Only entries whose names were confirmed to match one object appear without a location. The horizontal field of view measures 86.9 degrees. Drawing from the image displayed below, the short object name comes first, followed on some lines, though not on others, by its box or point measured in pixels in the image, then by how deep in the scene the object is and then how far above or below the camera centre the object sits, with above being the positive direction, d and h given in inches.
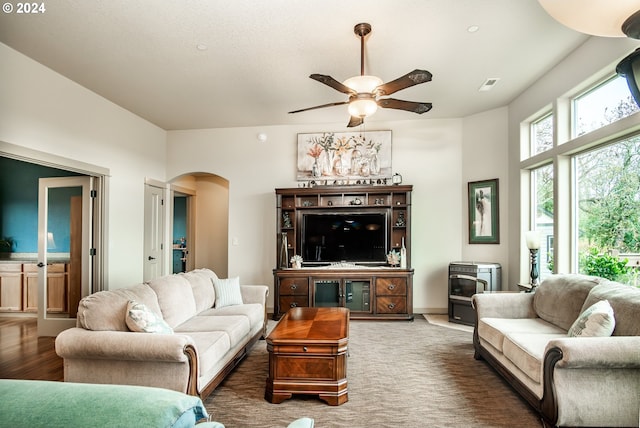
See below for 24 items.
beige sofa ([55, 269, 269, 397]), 89.1 -37.1
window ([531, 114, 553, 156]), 164.5 +42.0
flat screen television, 211.9 -12.4
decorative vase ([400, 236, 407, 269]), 203.6 -24.7
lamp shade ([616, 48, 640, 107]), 35.8 +15.9
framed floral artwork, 220.4 +40.2
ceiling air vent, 161.6 +65.8
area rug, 94.2 -56.9
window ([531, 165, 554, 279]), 161.6 +2.5
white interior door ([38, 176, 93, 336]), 177.5 -17.0
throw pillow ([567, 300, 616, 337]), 89.8 -28.6
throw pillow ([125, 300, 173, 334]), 95.9 -29.6
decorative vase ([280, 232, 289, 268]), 210.1 -21.8
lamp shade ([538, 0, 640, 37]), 31.4 +19.6
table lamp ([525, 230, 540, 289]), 148.1 -13.2
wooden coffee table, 103.4 -46.6
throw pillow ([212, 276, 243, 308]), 155.9 -35.2
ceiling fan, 110.5 +44.5
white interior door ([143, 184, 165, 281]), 215.2 -9.1
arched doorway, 292.5 -8.2
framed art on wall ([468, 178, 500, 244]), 201.9 +3.1
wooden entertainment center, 200.5 -28.8
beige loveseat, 81.1 -38.8
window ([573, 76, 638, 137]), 117.0 +41.6
